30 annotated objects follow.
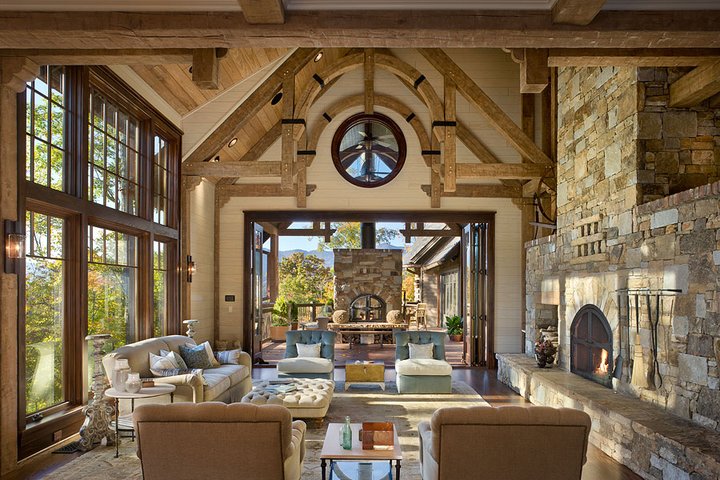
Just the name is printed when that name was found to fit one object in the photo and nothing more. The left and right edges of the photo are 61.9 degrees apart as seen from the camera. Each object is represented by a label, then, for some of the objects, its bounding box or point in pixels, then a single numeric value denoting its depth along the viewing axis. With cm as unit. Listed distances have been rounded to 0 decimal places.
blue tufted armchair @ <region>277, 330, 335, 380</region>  841
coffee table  429
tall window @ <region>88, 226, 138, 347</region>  678
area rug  494
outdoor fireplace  1603
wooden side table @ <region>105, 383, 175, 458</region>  533
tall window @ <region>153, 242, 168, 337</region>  865
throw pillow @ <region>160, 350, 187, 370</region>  681
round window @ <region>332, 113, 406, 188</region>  1112
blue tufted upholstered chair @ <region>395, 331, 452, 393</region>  838
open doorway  1129
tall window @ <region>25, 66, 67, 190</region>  554
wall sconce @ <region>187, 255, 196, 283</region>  945
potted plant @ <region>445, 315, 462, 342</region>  1547
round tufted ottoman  630
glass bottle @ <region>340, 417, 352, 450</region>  447
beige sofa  618
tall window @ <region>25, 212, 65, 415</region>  557
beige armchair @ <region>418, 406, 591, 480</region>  361
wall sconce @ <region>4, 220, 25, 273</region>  504
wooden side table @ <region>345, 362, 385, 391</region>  899
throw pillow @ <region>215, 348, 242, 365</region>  816
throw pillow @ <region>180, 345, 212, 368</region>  752
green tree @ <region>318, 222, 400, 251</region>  2673
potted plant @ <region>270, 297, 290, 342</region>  1605
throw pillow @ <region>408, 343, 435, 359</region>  884
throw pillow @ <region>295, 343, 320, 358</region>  883
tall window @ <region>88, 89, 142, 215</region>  677
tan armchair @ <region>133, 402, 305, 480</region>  368
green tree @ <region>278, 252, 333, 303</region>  2172
